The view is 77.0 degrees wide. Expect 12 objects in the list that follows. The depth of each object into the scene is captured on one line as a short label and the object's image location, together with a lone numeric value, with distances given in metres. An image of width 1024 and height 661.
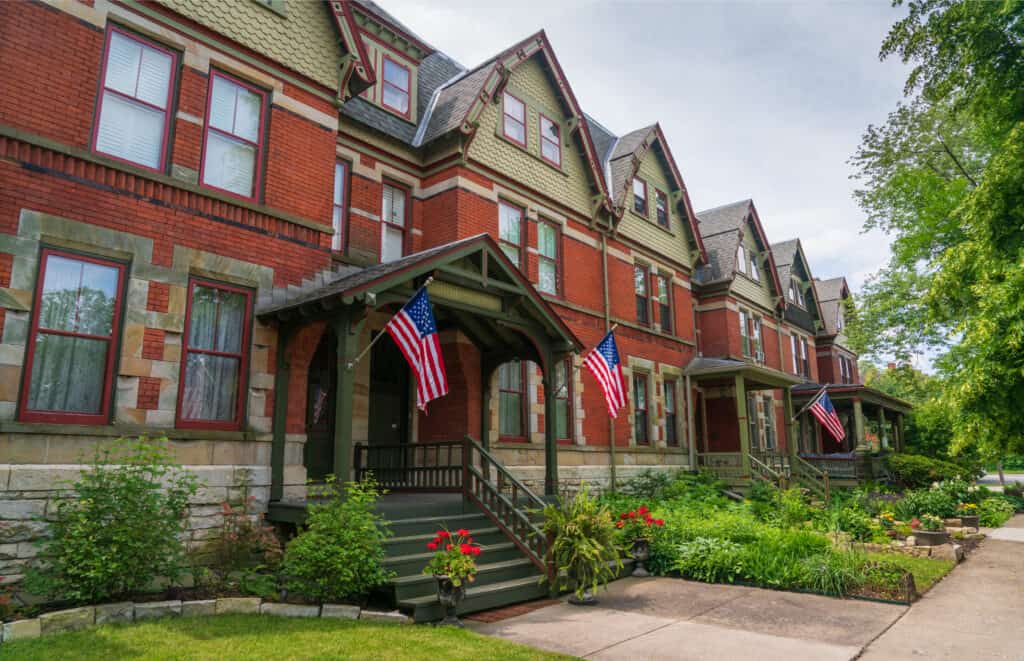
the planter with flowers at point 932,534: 12.48
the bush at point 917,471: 26.12
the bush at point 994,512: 17.53
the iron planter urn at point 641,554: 11.05
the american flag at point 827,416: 20.42
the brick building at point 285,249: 8.32
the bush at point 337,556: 7.61
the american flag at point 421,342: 9.62
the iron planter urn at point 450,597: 7.63
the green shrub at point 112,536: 6.86
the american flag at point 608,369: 13.25
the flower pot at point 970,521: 15.84
